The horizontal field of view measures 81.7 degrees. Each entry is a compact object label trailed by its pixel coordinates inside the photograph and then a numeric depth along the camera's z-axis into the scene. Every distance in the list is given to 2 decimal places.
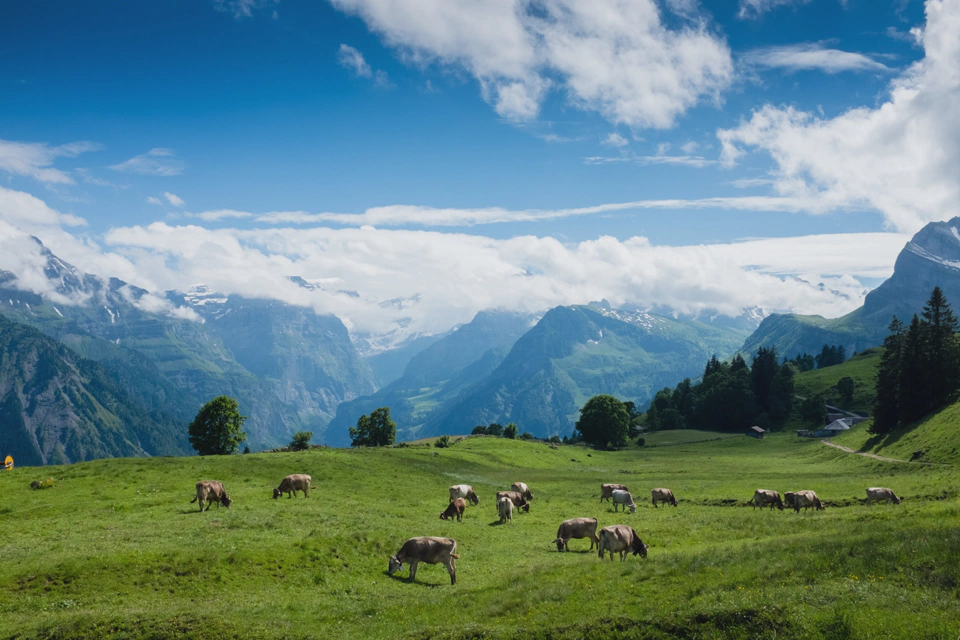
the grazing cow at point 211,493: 39.91
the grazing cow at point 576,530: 35.00
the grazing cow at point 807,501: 43.37
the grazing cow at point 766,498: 46.25
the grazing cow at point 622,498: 49.62
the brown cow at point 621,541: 30.17
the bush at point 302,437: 128.38
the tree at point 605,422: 144.88
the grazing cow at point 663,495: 53.53
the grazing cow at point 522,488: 54.19
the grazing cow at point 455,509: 42.62
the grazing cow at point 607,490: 55.72
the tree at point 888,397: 92.38
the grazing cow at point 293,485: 47.00
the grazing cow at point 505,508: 43.59
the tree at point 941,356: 86.81
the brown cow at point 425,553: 29.01
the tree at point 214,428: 96.25
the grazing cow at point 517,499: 48.07
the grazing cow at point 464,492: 51.98
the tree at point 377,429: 136.25
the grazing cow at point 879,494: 42.97
